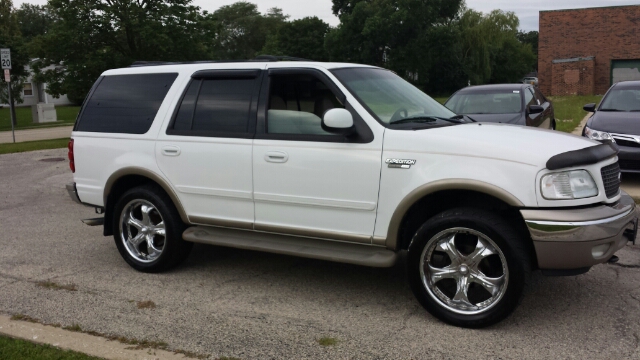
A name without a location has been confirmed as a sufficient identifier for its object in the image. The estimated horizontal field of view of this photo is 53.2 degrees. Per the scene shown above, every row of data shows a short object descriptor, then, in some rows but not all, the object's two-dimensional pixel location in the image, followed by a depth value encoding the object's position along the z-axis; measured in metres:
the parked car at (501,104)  11.14
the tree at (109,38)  22.83
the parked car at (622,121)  9.56
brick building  50.88
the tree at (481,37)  71.12
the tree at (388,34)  68.69
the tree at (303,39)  76.81
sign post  19.55
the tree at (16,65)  30.47
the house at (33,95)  57.05
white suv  4.32
